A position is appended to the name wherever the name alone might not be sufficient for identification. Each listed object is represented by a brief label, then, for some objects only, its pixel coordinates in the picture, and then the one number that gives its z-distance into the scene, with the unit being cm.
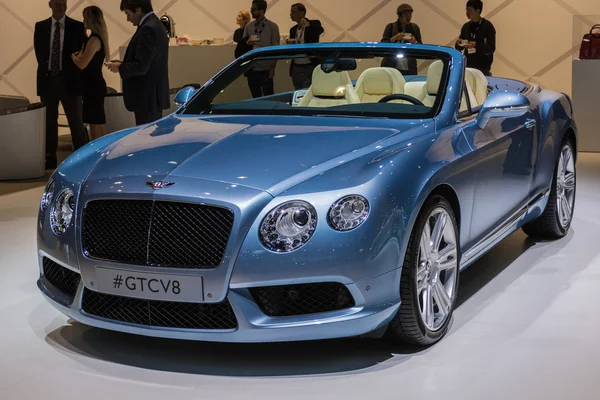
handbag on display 955
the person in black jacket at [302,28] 1162
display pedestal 952
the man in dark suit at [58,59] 875
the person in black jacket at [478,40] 1035
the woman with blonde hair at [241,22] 1252
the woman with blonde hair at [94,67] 861
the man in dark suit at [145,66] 718
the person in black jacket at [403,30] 1110
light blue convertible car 327
